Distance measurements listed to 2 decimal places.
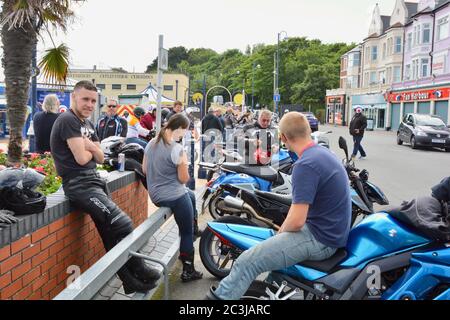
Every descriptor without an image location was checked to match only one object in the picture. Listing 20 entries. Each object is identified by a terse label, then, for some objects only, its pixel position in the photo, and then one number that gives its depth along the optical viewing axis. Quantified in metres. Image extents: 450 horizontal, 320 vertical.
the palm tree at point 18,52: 6.18
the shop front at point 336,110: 63.16
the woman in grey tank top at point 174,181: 4.80
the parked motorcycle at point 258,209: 4.93
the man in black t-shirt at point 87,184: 3.81
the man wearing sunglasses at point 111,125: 8.98
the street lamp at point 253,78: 81.56
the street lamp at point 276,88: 38.52
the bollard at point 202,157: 11.81
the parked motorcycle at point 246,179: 6.60
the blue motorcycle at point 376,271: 2.92
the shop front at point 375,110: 49.11
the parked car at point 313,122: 36.81
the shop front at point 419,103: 35.64
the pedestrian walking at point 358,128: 17.11
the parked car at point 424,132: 21.36
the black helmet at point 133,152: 6.04
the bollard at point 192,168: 9.42
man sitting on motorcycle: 3.10
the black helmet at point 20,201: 3.09
